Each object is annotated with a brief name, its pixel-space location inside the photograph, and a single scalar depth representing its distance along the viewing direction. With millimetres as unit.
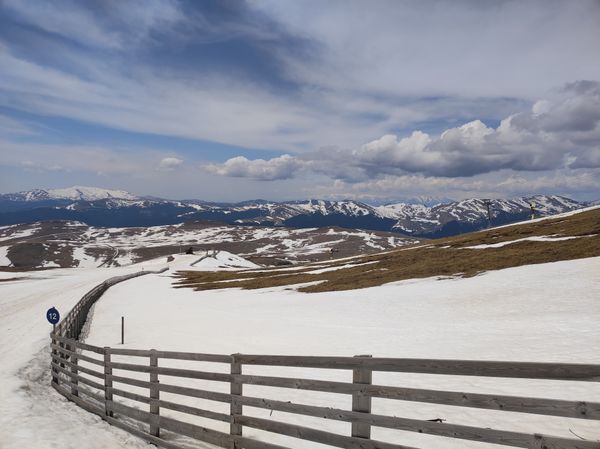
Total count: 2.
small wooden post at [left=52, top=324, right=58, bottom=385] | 15838
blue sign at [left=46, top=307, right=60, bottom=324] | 19219
